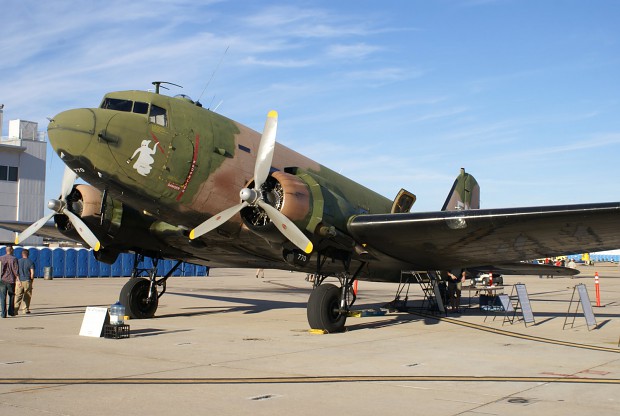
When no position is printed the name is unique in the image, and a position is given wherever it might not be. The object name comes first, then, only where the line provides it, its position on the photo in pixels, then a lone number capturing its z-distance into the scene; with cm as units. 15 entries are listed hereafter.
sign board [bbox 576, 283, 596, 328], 1792
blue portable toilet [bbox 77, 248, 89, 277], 4997
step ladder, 2197
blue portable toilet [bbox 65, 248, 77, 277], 4916
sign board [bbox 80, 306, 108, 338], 1442
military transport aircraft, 1465
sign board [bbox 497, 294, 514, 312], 2027
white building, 7044
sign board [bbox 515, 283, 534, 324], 1847
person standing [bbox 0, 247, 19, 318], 1844
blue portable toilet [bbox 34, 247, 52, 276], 4693
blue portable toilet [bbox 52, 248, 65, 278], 4850
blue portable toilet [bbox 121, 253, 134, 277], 5241
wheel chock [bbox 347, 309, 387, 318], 2130
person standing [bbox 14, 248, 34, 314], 1900
